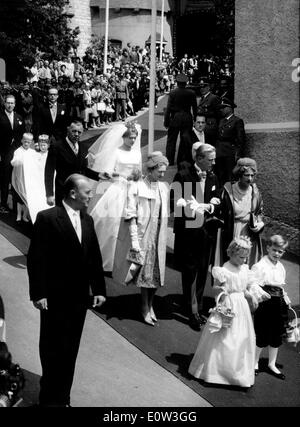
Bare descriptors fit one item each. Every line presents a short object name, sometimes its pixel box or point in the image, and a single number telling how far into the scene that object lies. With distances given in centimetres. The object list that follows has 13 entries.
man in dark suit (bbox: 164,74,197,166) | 1202
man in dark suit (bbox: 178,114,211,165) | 1068
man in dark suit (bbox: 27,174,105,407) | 529
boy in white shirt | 641
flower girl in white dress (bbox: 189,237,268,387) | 607
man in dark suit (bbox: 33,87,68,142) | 1081
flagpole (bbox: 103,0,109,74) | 1339
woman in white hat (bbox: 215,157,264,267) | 754
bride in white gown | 849
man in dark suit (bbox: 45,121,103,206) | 811
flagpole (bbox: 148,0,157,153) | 1034
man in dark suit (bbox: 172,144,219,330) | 725
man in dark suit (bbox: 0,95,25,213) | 1081
